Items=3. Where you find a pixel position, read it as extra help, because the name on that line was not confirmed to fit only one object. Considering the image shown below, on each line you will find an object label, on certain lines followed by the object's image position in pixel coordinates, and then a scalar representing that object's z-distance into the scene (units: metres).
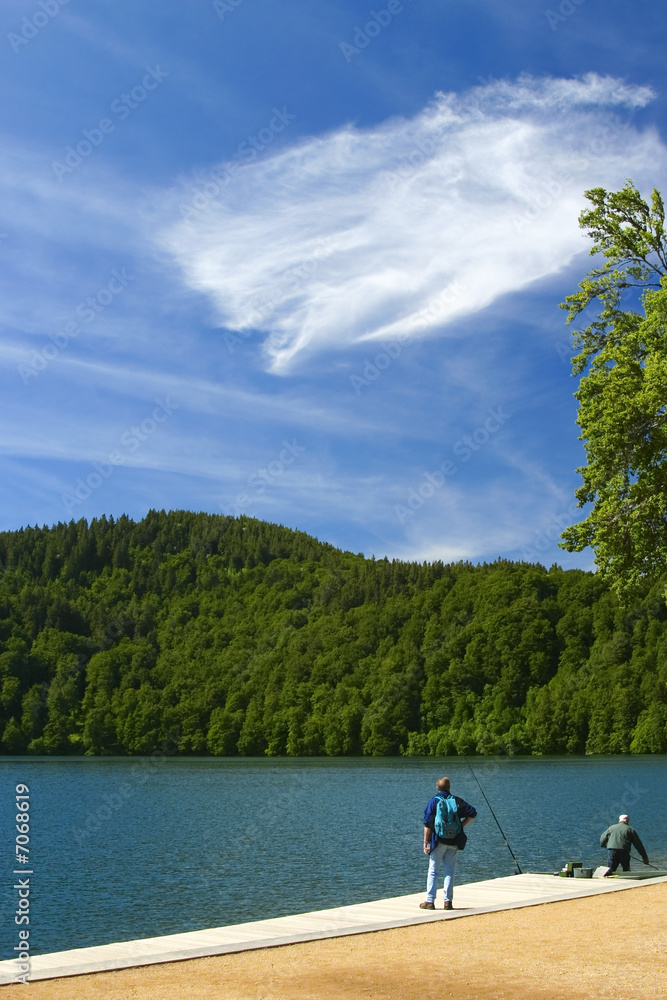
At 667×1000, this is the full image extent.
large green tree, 22.64
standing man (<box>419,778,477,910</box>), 14.93
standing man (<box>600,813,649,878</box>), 19.28
